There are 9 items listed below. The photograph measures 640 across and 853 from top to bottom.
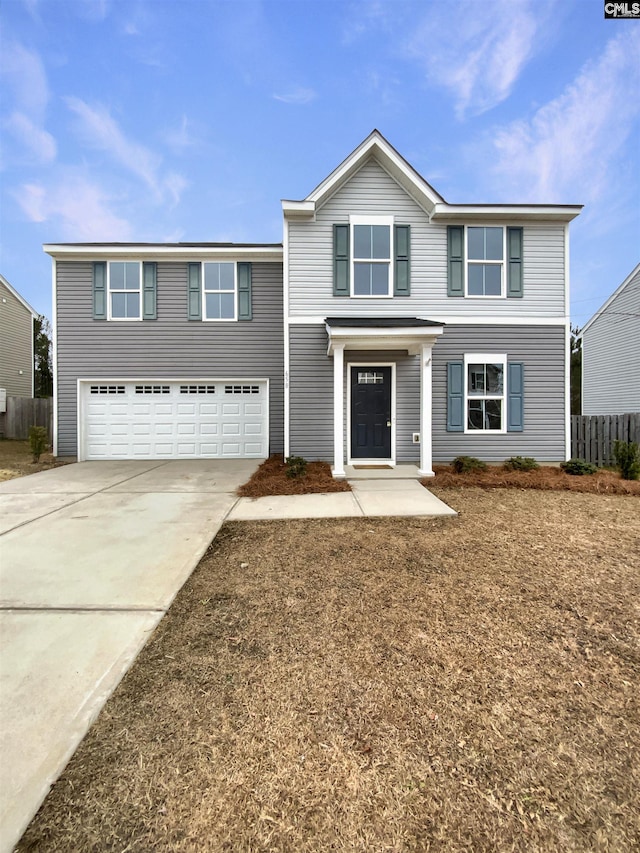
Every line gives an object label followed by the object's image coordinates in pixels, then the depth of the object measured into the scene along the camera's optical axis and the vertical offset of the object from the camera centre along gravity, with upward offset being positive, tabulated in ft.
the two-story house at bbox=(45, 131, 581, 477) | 28.22 +8.23
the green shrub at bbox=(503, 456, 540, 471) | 27.43 -2.80
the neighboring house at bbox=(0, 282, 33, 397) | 53.83 +11.79
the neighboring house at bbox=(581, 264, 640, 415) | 49.85 +9.90
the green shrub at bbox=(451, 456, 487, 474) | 26.71 -2.78
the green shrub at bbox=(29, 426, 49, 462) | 32.14 -1.24
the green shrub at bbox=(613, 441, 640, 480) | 25.82 -2.41
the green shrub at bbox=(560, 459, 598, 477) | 26.40 -2.97
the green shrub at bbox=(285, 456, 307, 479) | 24.97 -2.72
